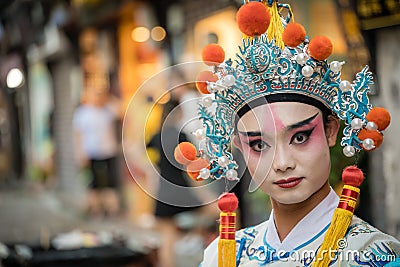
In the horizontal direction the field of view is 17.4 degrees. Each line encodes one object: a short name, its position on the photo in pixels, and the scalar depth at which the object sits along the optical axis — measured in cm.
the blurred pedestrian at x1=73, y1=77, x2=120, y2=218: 1408
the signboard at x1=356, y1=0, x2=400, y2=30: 544
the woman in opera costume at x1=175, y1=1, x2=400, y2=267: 380
